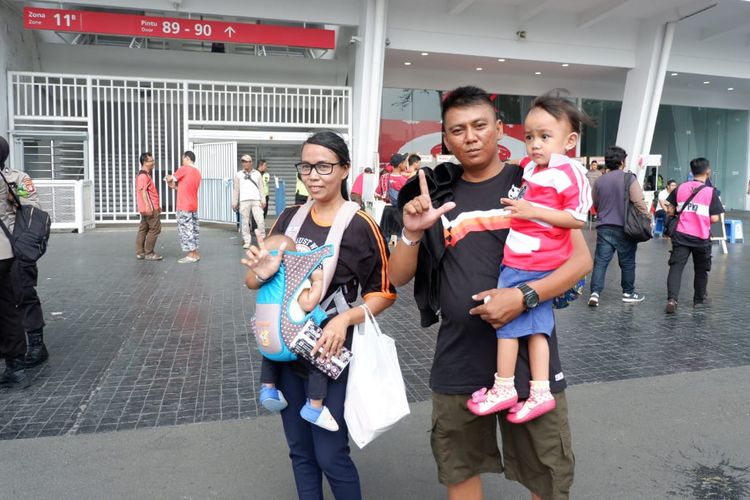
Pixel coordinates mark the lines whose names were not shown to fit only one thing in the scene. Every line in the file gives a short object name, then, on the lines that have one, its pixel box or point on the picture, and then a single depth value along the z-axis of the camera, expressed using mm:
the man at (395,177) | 10341
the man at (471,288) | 2162
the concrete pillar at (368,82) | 16125
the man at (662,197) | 15225
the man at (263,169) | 14361
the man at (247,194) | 11984
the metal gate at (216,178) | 15211
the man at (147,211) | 10664
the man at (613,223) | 7137
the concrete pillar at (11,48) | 15195
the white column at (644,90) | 18797
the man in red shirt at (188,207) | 10609
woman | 2379
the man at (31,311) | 4983
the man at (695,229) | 7059
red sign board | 14766
